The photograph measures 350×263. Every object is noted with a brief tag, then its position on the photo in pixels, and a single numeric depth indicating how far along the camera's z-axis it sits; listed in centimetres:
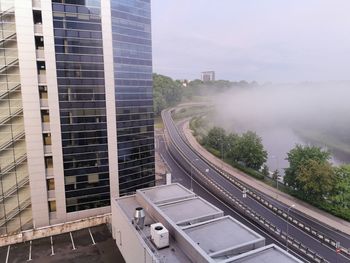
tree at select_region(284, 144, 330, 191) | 5622
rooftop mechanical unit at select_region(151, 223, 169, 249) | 2436
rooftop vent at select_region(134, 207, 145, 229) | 2806
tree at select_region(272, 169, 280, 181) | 6288
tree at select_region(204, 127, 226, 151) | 9145
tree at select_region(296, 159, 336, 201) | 5012
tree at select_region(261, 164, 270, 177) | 7050
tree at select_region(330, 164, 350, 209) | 4978
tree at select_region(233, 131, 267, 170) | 7338
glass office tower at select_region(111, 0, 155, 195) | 4069
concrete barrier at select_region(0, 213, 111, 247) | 3559
